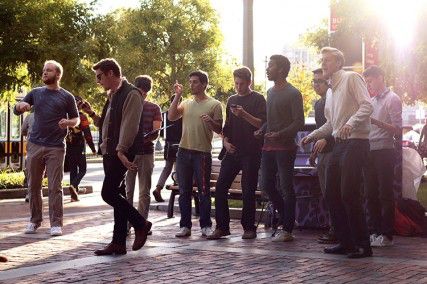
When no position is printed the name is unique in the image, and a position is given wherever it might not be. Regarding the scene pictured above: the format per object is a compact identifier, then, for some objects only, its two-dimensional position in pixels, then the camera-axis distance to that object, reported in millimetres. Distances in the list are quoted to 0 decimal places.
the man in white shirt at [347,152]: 8578
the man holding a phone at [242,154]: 10281
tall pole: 13117
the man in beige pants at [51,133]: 10461
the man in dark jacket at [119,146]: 8594
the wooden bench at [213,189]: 13031
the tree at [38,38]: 20250
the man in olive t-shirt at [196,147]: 10422
